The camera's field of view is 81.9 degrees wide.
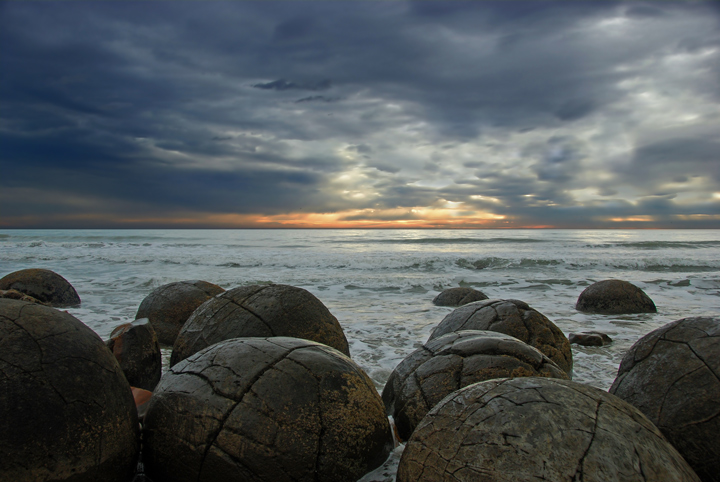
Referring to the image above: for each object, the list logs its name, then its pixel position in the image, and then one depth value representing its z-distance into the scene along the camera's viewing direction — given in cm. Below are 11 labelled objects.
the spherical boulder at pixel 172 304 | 687
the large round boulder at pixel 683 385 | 270
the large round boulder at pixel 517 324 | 475
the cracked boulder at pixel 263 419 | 250
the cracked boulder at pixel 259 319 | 434
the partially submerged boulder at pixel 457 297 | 1009
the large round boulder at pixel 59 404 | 219
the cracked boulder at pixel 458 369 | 330
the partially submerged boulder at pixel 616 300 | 968
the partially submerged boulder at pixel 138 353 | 445
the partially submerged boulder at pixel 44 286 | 948
